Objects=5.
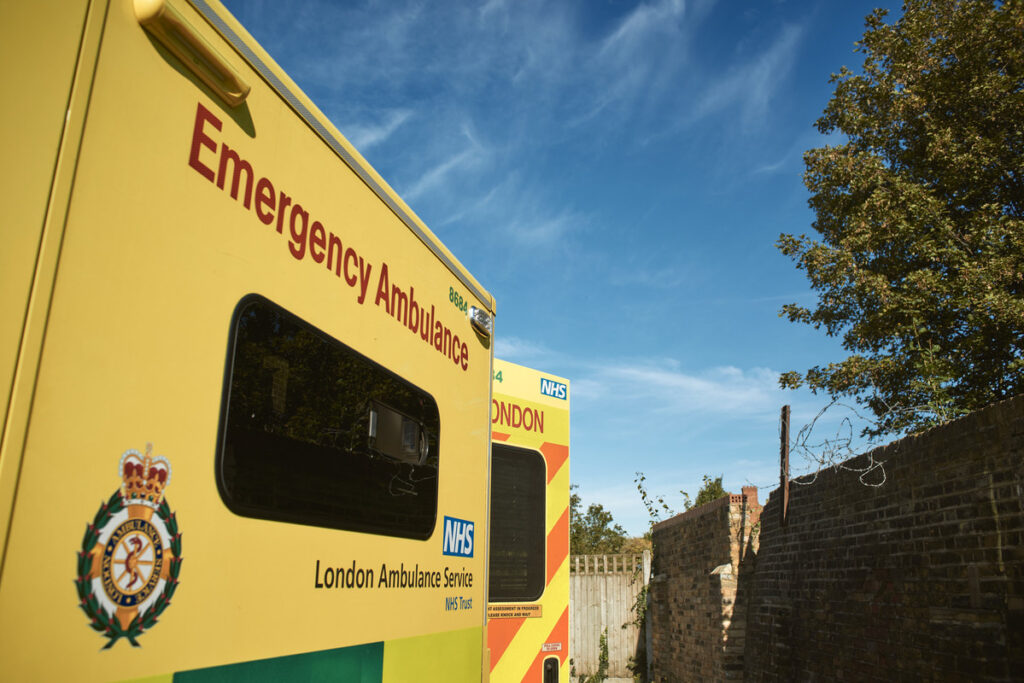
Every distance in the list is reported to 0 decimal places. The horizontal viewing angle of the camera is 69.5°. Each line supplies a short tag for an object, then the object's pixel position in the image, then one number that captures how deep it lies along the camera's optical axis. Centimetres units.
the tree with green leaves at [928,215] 1205
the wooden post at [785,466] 820
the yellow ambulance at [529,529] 413
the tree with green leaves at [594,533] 2050
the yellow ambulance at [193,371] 120
